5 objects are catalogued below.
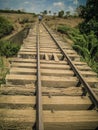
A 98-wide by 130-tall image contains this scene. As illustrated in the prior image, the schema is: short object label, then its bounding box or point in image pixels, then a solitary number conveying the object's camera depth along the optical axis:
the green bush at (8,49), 9.52
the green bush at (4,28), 18.42
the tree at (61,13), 51.55
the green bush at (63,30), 19.30
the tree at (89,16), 12.88
